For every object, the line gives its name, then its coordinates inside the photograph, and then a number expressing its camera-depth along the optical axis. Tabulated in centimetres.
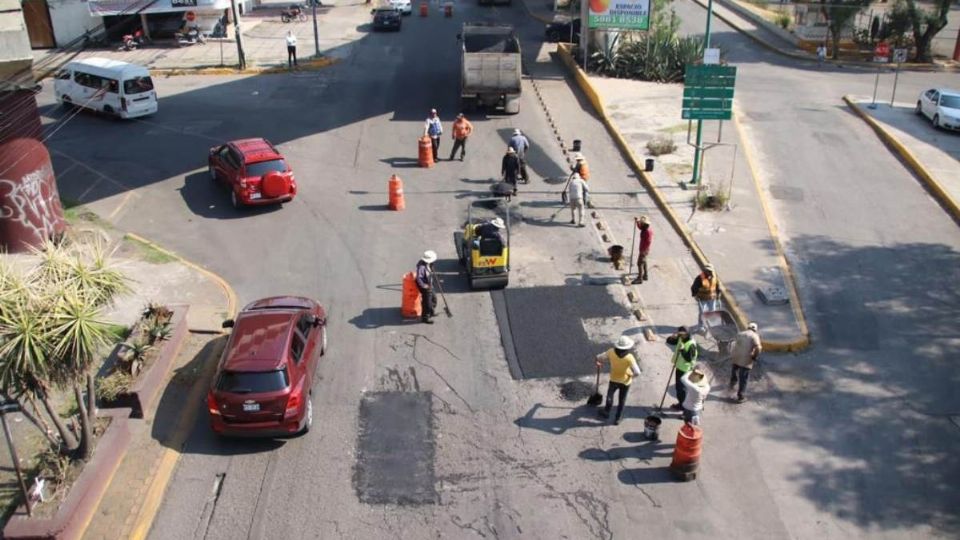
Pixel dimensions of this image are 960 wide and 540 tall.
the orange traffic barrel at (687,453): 1221
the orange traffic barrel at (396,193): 2225
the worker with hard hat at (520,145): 2405
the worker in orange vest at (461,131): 2575
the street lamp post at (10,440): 1051
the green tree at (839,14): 4250
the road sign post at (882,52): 3318
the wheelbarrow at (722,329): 1565
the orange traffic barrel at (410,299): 1672
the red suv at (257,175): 2183
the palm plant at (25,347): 1044
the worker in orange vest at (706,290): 1628
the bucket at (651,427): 1327
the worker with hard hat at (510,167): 2319
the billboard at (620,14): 3512
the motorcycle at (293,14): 4997
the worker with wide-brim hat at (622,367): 1333
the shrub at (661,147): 2667
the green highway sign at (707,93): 2291
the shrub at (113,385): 1370
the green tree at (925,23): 4175
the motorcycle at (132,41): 4175
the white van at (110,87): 2997
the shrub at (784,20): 4919
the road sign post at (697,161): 2341
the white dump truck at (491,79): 2988
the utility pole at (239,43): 3722
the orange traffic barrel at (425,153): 2564
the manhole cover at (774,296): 1769
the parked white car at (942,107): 2978
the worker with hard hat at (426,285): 1650
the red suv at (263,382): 1263
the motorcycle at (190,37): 4272
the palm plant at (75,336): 1079
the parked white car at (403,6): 5215
